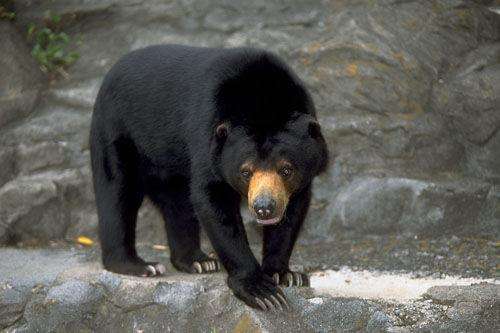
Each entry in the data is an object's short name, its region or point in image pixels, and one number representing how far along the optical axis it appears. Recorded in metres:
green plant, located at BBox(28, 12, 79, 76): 15.78
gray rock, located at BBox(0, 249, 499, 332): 9.66
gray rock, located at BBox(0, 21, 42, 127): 15.14
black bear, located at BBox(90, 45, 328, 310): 9.85
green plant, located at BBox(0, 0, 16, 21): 15.84
